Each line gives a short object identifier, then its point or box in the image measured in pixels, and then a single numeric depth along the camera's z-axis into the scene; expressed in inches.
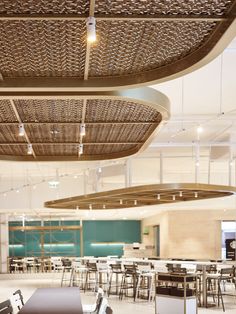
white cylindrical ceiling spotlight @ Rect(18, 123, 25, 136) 224.8
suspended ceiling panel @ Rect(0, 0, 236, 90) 114.1
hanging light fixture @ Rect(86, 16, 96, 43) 115.2
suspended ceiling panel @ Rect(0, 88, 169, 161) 189.6
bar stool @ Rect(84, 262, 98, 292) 638.5
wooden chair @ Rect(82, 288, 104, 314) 296.9
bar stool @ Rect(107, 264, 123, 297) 611.6
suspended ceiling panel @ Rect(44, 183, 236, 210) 381.4
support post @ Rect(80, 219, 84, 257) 1093.1
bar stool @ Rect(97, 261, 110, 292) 633.6
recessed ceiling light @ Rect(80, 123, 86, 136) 227.2
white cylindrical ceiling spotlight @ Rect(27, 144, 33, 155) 268.6
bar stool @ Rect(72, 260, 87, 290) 687.3
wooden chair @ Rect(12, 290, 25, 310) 295.5
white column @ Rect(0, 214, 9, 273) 987.3
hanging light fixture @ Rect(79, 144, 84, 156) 273.1
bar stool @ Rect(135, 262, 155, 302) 557.6
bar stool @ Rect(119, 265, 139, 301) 570.3
